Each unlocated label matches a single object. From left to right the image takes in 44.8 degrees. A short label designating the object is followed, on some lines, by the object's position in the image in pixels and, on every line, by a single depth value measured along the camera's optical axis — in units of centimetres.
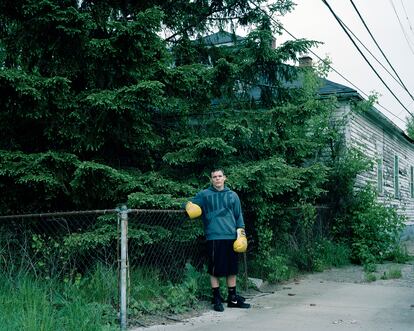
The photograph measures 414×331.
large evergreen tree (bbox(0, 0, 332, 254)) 581
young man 591
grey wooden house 1389
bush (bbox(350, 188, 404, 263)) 1094
